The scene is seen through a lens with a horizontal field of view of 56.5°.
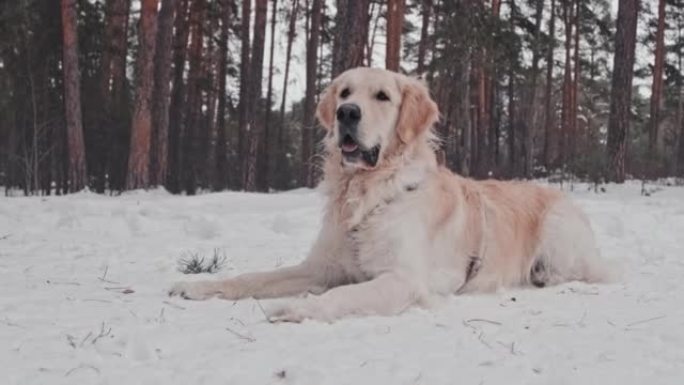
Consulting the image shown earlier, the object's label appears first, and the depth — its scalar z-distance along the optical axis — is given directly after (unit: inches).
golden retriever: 127.9
